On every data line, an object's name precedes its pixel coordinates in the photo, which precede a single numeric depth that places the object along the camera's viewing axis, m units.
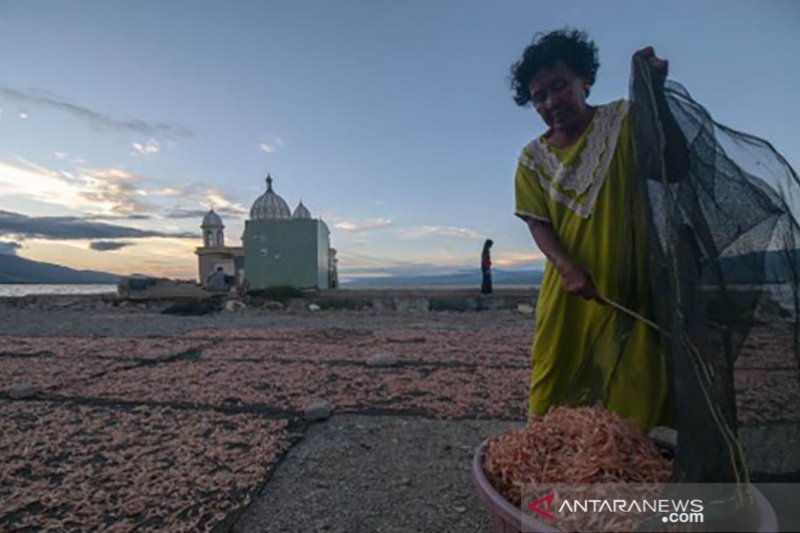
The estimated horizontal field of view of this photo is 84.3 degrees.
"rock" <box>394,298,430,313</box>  14.45
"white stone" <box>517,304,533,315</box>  12.54
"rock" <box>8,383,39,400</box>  4.09
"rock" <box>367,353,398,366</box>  5.52
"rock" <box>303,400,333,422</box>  3.44
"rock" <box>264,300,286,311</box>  14.67
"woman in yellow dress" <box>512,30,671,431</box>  1.75
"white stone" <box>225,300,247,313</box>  14.52
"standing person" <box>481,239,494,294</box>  15.37
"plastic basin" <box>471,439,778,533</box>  0.99
